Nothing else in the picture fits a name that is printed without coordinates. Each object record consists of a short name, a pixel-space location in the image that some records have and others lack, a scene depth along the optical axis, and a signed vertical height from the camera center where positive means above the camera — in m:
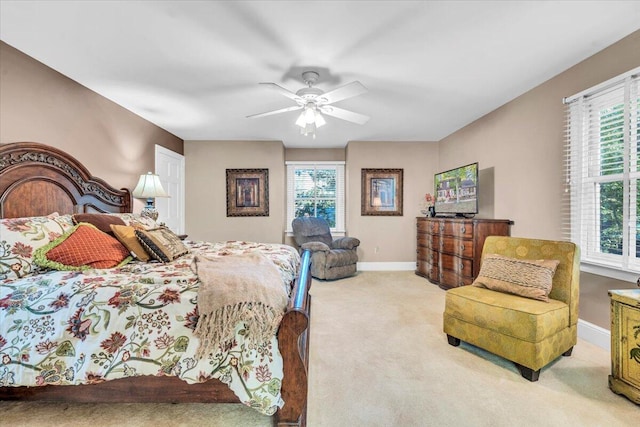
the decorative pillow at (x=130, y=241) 2.12 -0.23
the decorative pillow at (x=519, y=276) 2.12 -0.52
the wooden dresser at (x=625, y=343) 1.66 -0.81
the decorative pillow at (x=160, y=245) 2.14 -0.26
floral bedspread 1.39 -0.65
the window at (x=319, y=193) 5.82 +0.40
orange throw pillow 1.78 -0.27
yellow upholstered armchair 1.90 -0.77
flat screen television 3.79 +0.31
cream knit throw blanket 1.33 -0.47
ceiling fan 2.47 +1.08
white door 4.40 +0.44
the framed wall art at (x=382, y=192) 5.39 +0.39
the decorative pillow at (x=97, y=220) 2.26 -0.07
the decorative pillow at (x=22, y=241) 1.65 -0.18
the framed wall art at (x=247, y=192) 5.25 +0.38
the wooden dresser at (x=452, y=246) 3.53 -0.51
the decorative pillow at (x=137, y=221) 2.60 -0.09
